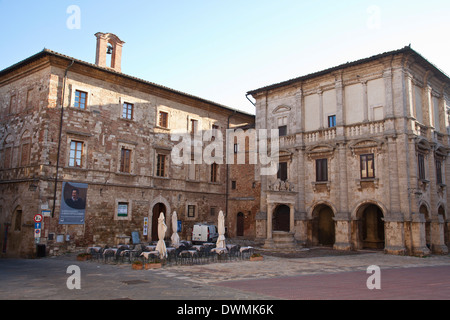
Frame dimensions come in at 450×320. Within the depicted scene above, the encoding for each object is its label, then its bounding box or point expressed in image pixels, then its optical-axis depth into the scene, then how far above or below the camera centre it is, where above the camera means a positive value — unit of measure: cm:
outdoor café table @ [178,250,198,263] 1736 -193
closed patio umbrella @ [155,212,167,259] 1673 -151
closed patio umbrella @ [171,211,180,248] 2042 -124
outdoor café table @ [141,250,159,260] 1611 -182
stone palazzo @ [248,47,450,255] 2183 +366
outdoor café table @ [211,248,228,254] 1818 -179
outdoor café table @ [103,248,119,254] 1712 -181
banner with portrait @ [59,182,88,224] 2155 +44
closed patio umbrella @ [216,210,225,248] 1903 -102
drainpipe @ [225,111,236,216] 3188 +294
